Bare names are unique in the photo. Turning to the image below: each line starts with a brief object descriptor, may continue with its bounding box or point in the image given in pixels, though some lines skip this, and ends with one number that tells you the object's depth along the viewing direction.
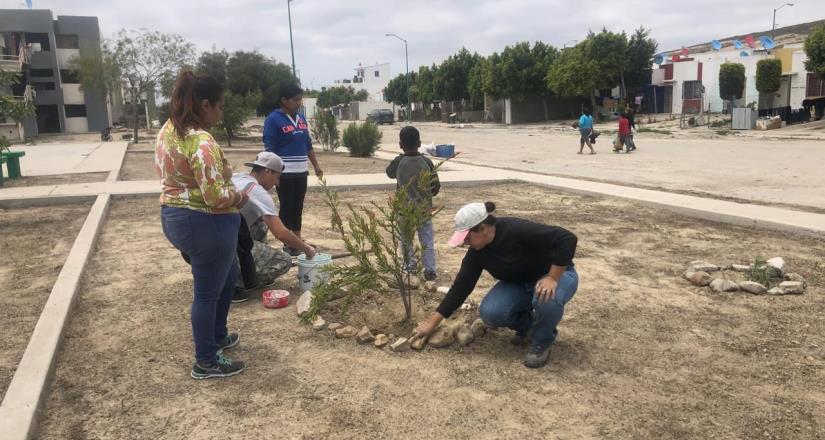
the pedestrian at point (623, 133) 19.31
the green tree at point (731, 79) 33.97
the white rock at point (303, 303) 4.28
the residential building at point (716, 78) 34.62
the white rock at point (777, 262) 5.04
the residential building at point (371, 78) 133.38
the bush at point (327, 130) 21.62
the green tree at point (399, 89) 80.88
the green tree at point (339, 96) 108.50
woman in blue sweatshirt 5.45
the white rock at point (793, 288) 4.68
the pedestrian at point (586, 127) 19.28
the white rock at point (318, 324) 4.07
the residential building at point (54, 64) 43.16
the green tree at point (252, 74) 38.50
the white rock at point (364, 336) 3.83
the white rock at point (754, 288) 4.69
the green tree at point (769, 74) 32.88
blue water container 19.09
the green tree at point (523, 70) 50.03
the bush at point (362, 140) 19.11
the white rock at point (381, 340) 3.77
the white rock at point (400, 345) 3.70
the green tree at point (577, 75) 44.34
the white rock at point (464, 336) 3.75
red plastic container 4.54
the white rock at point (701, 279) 4.94
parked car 61.69
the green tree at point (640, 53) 44.91
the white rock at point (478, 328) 3.93
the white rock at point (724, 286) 4.77
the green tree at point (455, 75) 62.47
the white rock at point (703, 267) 5.23
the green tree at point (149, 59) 34.09
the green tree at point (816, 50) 28.00
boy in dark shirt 4.77
